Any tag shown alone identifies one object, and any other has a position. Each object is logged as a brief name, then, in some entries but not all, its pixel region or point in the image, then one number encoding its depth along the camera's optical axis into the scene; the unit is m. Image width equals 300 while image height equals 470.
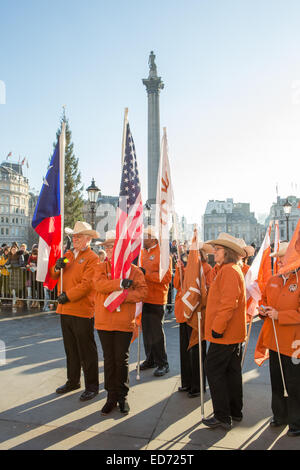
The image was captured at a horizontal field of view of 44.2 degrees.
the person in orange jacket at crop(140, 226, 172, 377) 5.88
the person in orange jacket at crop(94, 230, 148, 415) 4.45
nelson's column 44.53
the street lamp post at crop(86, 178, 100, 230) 14.41
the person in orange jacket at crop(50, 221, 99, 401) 5.00
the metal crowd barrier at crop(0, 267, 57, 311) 11.91
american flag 4.61
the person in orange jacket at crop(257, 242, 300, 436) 3.93
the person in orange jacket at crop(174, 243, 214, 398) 4.97
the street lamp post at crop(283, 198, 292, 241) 19.44
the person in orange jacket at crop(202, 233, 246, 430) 4.02
